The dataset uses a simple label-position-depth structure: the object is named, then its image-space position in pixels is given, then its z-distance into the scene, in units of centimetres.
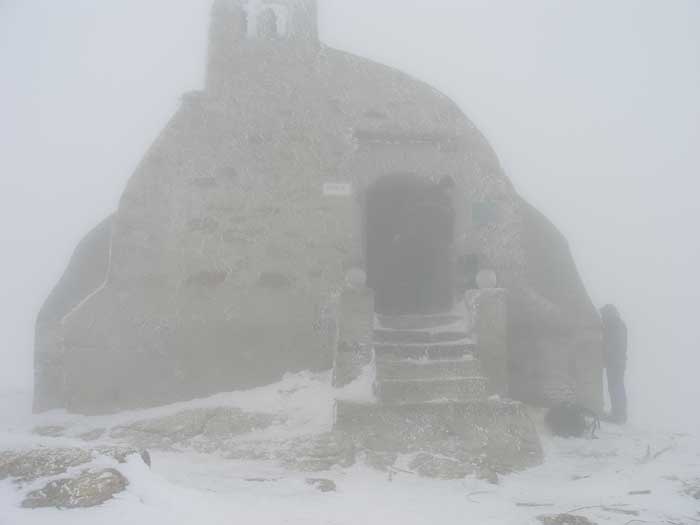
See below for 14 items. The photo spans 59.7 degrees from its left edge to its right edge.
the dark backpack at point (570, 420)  772
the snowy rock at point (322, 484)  514
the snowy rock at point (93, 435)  723
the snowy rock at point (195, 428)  681
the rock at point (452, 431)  628
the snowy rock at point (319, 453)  595
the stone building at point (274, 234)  824
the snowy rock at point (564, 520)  427
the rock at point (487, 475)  572
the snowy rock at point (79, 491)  342
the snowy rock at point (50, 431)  738
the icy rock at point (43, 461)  370
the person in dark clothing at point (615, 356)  900
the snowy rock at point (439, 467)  581
